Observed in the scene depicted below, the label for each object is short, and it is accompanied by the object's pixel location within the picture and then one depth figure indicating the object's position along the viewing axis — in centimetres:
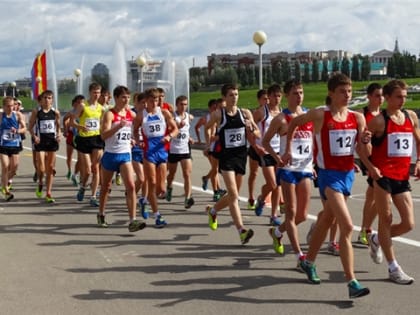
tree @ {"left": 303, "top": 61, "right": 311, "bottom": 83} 14588
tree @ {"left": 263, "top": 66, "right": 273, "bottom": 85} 14025
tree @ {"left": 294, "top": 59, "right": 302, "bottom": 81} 13465
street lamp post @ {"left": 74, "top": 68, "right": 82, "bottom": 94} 4519
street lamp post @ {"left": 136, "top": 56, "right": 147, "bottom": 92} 3011
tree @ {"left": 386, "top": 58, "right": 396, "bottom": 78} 13702
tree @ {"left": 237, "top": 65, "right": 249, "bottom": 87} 13488
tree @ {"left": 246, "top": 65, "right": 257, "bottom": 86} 13550
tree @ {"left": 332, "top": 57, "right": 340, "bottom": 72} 14288
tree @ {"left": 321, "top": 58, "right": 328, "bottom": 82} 14512
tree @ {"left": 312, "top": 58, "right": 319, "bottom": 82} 14462
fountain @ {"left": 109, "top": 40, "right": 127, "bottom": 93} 3947
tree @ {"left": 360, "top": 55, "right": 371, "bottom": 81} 14188
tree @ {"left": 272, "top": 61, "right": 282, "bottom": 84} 14134
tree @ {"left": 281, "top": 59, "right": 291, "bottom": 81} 14300
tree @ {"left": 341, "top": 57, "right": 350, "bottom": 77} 14021
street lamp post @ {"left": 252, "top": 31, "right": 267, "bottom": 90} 2078
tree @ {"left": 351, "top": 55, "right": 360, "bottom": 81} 14162
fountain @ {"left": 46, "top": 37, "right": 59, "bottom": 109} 4030
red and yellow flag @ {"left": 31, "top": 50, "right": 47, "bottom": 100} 3847
